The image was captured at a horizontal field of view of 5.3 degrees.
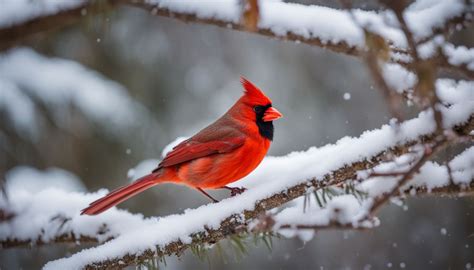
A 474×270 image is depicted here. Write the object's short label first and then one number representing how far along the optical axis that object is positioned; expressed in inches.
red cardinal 188.5
